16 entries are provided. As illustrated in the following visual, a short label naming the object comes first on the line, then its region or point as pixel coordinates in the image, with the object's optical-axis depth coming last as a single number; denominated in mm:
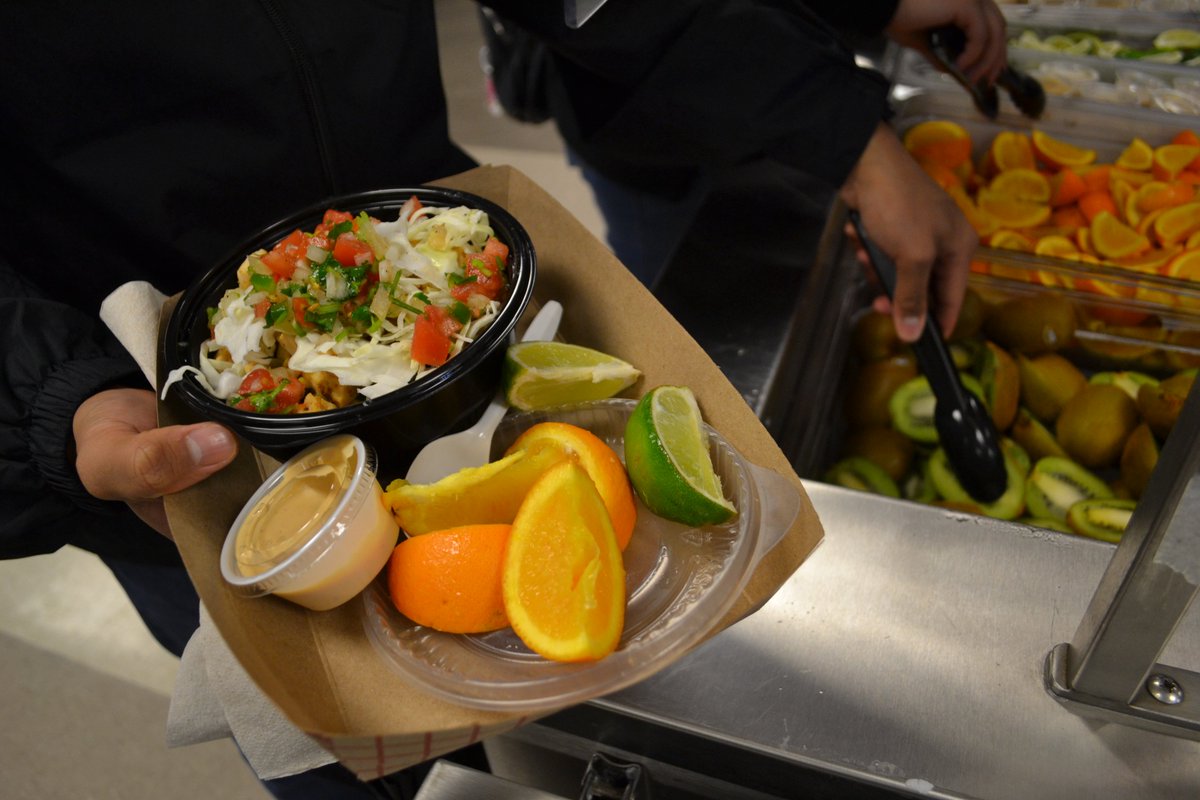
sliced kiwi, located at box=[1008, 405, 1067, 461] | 1208
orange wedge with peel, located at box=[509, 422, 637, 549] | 749
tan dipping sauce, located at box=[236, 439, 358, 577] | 712
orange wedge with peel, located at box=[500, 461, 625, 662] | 624
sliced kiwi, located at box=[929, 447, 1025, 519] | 1139
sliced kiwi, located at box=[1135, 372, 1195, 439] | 1097
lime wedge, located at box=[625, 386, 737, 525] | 714
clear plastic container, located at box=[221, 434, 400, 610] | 685
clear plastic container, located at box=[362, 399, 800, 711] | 633
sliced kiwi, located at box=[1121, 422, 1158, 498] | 1084
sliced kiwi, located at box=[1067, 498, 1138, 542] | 1062
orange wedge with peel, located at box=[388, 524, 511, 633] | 679
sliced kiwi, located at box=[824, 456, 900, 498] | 1189
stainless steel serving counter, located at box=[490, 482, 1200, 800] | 713
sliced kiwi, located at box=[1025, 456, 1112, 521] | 1126
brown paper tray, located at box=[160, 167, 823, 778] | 615
